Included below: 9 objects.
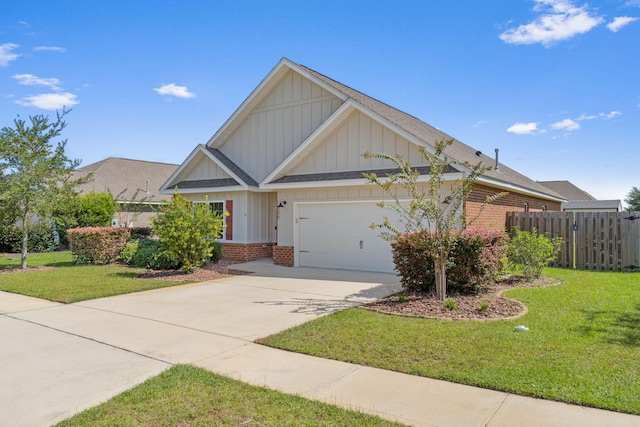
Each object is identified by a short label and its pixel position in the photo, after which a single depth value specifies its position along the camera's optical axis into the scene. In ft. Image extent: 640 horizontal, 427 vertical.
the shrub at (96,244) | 51.78
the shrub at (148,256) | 44.84
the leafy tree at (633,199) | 168.86
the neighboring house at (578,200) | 130.00
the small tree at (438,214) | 26.63
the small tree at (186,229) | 41.14
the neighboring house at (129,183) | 84.69
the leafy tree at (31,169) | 44.45
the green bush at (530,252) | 34.65
